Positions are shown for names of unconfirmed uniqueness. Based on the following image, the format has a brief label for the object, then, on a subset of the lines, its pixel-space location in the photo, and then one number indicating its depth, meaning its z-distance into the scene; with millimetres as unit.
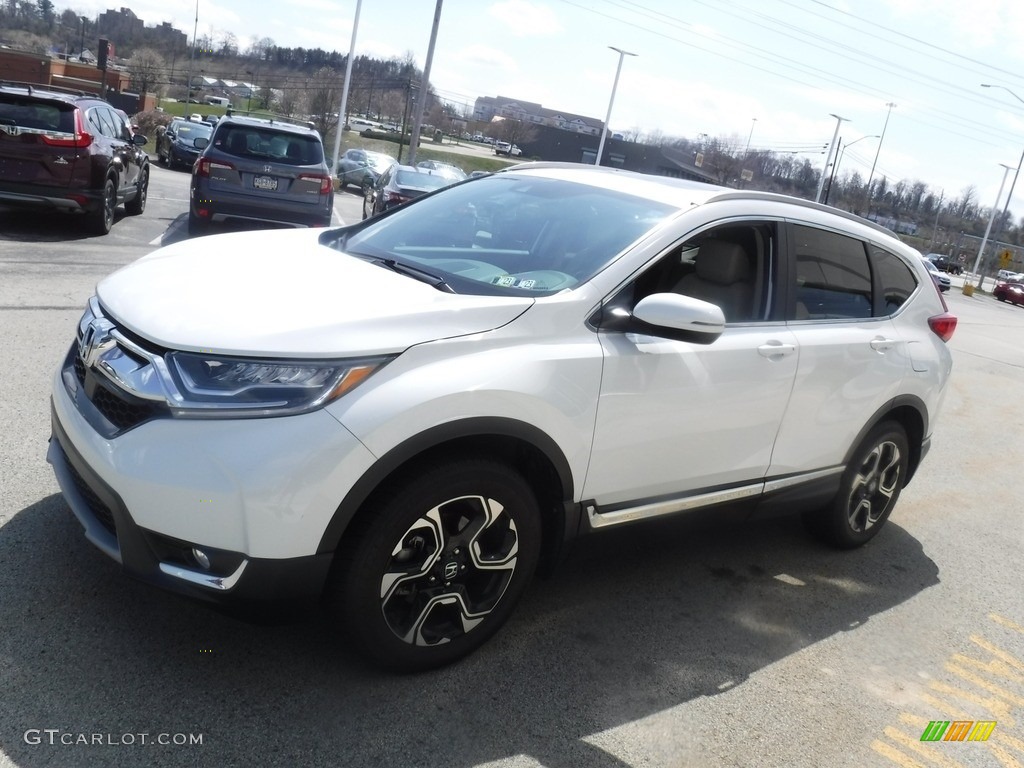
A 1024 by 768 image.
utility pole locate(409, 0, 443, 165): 33625
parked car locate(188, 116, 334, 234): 11500
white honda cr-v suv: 2621
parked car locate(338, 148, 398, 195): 31275
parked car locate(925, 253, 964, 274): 61781
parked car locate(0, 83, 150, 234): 10211
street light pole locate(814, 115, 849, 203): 55706
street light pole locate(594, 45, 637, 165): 56844
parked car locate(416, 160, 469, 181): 21422
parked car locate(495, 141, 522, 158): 84006
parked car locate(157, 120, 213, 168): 26391
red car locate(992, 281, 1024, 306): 47472
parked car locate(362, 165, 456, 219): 15461
